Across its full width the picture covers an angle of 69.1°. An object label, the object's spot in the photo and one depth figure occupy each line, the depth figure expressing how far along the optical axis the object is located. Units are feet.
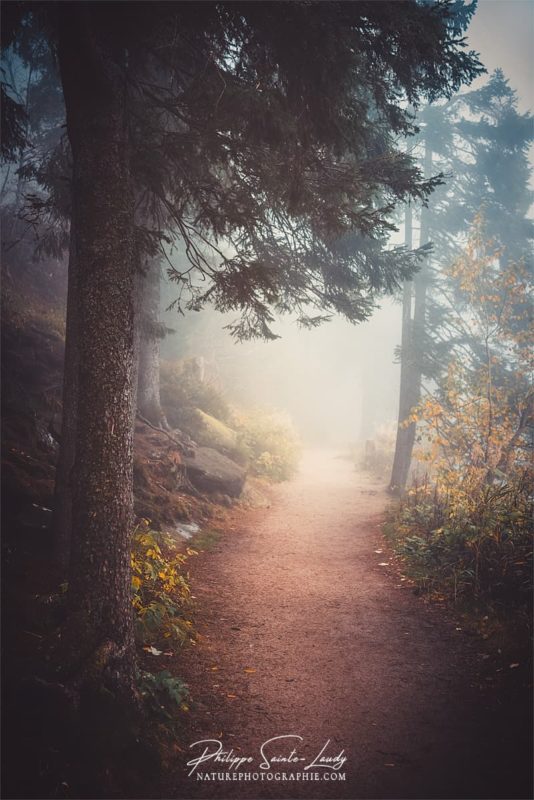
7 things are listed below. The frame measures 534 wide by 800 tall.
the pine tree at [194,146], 12.21
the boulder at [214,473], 37.83
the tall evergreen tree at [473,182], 54.60
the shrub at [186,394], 51.11
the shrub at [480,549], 18.93
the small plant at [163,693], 12.05
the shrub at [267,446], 53.42
